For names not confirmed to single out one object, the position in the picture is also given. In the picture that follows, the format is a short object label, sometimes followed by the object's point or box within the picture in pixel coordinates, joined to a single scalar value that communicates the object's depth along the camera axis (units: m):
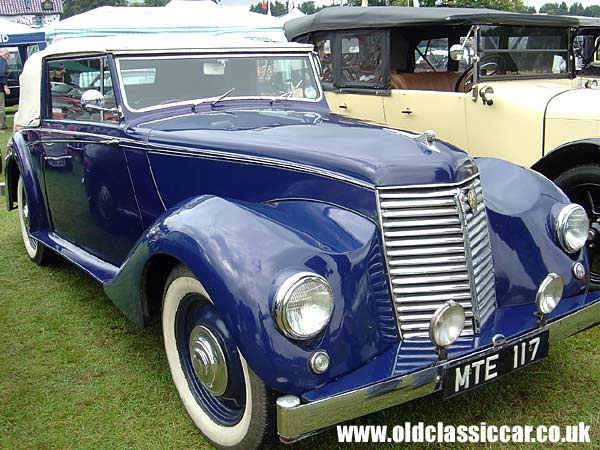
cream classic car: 4.52
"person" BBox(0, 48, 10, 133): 13.21
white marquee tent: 14.23
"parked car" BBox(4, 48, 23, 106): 16.61
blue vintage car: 2.23
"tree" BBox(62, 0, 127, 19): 67.62
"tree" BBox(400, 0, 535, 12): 19.23
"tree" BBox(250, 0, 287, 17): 38.06
